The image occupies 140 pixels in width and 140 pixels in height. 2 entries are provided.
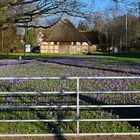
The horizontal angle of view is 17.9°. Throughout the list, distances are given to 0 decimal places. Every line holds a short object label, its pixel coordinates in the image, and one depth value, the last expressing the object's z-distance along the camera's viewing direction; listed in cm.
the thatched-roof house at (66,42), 10556
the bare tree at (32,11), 1459
